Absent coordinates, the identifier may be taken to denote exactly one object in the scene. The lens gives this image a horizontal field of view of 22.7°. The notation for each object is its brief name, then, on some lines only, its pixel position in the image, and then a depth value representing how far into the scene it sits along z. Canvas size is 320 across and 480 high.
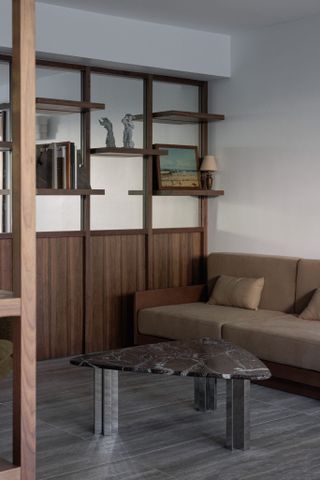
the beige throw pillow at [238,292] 6.29
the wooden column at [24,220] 2.29
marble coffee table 4.05
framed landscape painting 6.83
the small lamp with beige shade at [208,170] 6.97
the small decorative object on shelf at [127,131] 6.54
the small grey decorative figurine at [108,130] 6.43
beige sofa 5.16
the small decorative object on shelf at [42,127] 6.21
